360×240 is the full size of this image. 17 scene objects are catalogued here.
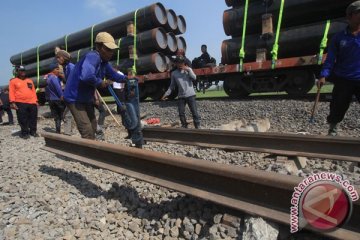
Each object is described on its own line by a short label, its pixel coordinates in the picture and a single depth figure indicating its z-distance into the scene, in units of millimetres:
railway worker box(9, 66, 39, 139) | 7105
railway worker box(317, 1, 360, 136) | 4039
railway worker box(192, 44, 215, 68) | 11586
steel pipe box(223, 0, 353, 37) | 7660
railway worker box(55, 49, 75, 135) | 6027
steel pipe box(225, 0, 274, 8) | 9180
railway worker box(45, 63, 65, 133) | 6879
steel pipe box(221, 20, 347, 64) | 7566
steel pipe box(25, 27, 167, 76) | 11062
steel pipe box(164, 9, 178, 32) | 12155
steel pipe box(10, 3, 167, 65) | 11219
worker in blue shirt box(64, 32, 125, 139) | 3734
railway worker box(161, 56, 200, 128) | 6715
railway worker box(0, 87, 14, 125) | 10942
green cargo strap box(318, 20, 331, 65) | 7293
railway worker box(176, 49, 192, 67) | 7025
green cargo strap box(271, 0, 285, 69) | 8070
